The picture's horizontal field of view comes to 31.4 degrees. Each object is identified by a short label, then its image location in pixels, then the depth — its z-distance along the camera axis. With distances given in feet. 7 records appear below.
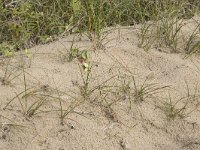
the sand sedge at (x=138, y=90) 7.88
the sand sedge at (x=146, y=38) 9.08
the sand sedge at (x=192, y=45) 9.17
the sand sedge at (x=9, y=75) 7.71
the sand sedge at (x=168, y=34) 9.22
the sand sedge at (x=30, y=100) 7.21
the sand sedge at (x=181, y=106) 7.73
